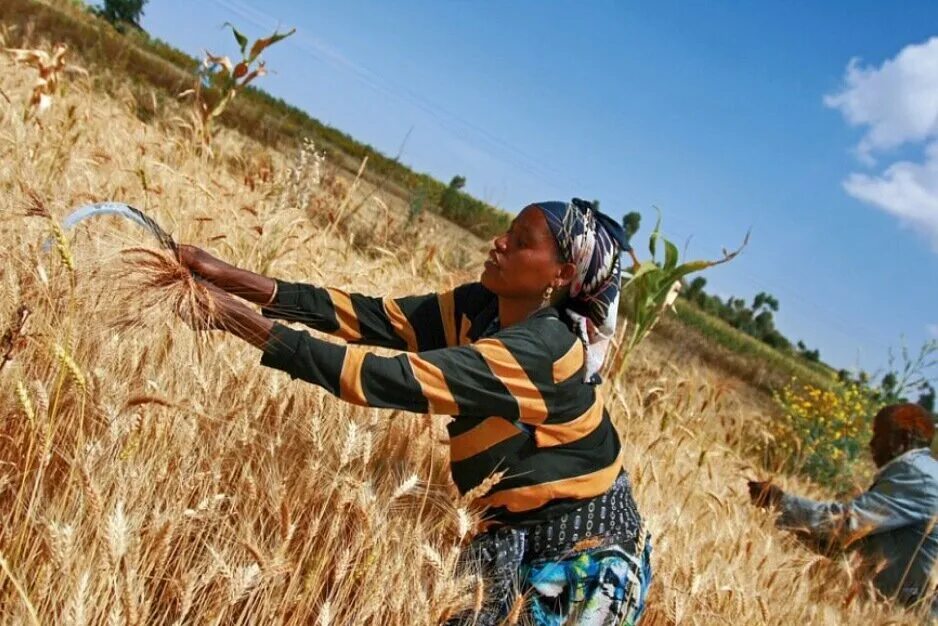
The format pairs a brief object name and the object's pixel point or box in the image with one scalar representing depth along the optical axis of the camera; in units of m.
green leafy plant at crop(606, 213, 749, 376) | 3.47
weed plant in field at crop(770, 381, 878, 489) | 6.79
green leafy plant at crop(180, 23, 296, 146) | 4.29
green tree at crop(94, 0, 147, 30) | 34.75
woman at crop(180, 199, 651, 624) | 1.62
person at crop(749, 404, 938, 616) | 3.23
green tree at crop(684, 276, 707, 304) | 30.92
